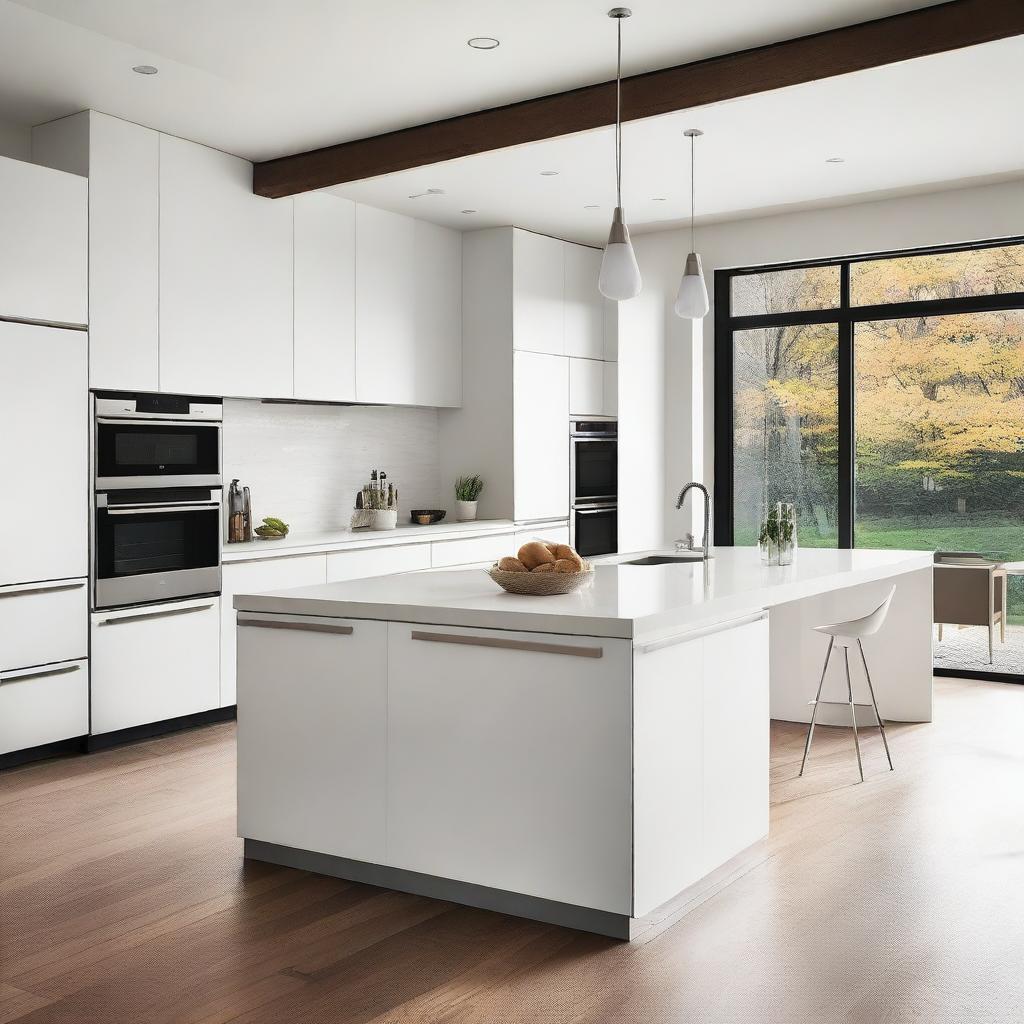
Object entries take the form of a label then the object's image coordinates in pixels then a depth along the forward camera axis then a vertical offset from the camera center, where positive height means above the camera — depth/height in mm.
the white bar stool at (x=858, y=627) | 4480 -580
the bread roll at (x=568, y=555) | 3432 -223
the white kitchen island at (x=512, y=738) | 2902 -706
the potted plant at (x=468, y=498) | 7074 -101
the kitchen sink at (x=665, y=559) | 5059 -352
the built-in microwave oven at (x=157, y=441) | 4941 +190
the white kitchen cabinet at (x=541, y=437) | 7047 +282
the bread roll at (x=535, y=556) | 3416 -223
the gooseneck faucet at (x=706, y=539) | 4066 -232
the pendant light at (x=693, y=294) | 5113 +838
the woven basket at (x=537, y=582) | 3322 -296
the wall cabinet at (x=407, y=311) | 6434 +1011
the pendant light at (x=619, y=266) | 3863 +729
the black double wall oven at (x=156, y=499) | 4941 -71
